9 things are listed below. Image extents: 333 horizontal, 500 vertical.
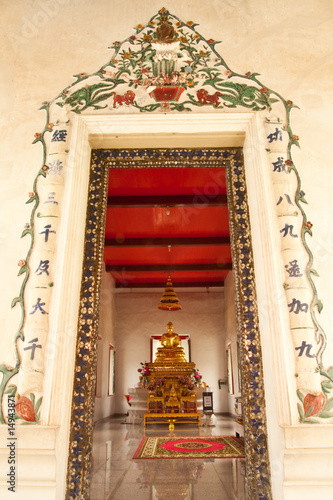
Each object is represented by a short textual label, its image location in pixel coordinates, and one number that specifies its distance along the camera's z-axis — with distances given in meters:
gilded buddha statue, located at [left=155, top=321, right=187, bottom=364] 8.75
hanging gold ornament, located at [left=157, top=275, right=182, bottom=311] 9.55
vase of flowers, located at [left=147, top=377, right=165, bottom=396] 8.14
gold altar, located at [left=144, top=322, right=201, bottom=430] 7.95
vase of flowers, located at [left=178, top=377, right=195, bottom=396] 8.21
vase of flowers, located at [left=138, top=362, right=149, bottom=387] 8.31
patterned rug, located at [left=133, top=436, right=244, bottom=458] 4.54
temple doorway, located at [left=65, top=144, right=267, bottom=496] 2.81
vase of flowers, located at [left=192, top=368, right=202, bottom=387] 9.12
